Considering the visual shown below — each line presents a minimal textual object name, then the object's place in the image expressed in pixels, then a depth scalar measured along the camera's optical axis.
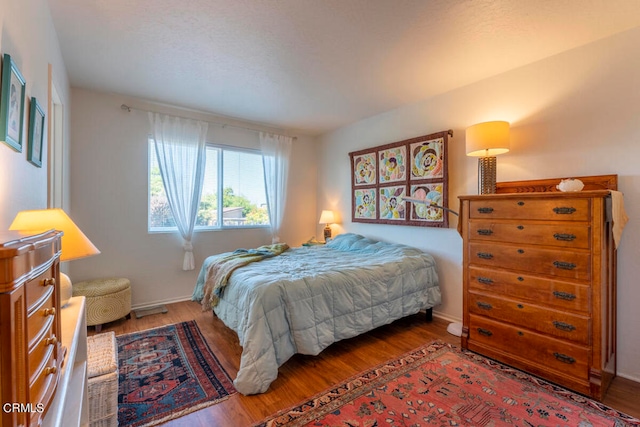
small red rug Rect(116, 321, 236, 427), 1.72
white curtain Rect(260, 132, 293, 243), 4.36
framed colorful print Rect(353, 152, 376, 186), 3.95
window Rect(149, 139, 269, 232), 3.61
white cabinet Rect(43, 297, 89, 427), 0.72
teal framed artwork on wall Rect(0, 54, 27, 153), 1.09
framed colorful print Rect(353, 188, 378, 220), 3.95
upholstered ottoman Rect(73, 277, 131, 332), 2.74
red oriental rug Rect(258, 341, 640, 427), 1.63
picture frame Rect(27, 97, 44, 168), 1.47
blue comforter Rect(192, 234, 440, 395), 1.91
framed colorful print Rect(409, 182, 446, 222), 3.17
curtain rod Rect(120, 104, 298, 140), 3.32
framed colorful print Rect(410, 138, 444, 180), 3.16
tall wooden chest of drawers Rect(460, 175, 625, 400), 1.83
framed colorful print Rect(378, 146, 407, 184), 3.54
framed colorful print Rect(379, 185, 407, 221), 3.57
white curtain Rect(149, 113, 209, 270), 3.50
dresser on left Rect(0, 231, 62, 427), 0.46
